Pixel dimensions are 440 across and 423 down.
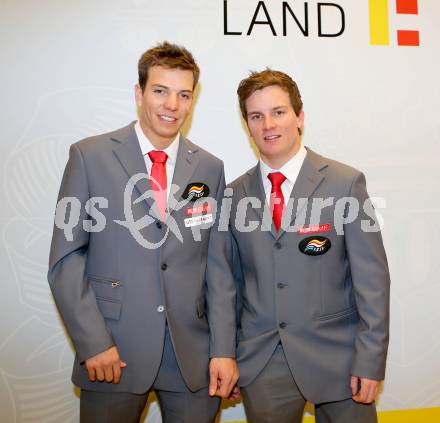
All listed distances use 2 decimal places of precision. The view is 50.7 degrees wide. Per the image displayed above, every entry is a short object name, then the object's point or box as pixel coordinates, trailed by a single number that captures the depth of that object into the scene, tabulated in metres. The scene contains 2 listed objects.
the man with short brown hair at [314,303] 1.76
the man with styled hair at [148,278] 1.67
